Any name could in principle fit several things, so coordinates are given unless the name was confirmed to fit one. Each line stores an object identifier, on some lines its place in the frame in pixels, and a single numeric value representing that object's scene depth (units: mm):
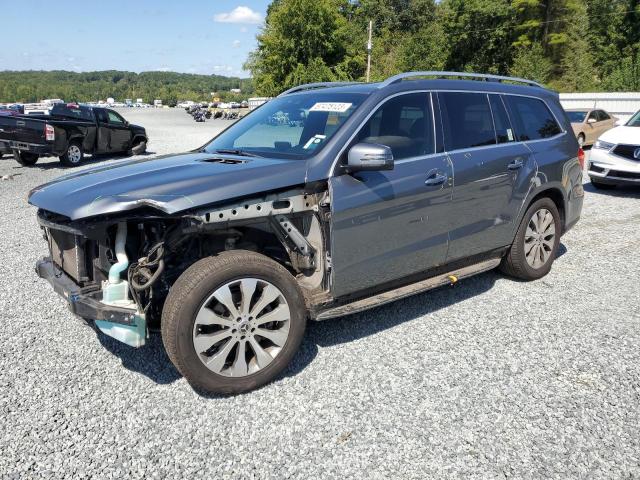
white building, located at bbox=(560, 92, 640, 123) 28352
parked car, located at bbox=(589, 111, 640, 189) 8828
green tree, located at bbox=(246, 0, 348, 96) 43938
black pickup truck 13016
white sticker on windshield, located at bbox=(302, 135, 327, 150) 3482
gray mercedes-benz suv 2938
